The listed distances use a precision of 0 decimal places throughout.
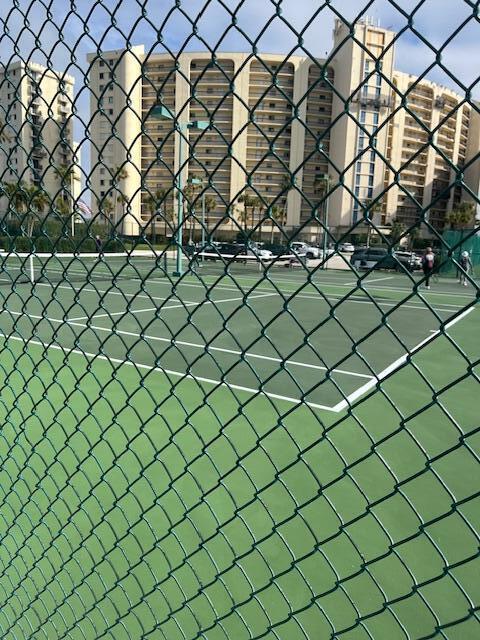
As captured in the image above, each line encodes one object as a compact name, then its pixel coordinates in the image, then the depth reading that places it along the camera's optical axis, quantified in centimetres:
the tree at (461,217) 5250
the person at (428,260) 1326
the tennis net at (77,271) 1712
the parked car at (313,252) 3293
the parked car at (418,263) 1960
